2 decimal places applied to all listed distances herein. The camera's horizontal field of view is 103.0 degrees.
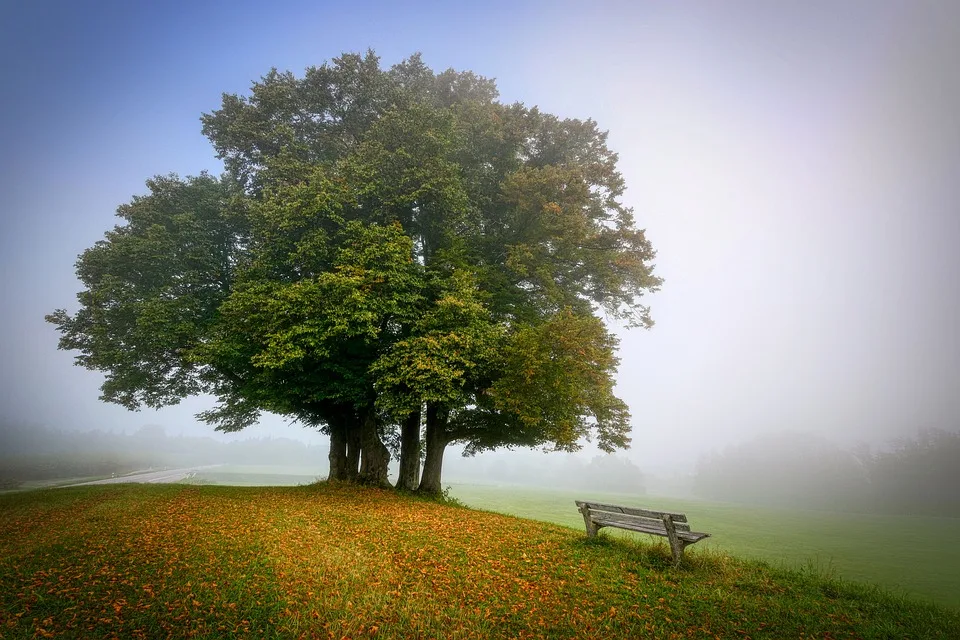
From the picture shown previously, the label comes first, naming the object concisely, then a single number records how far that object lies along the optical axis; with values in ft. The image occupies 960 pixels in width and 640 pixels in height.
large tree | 46.57
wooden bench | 26.89
